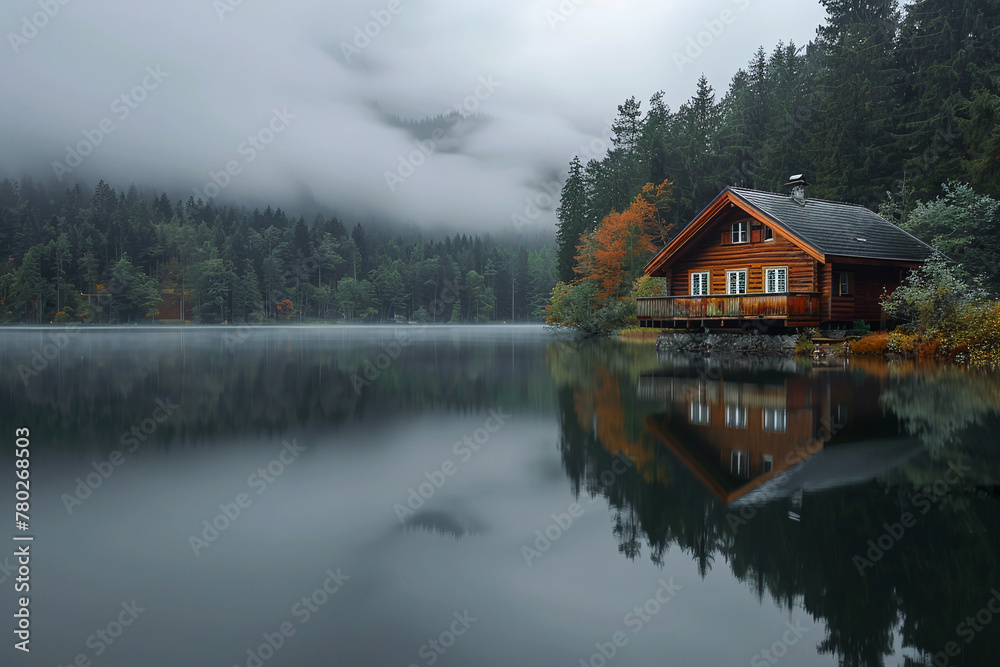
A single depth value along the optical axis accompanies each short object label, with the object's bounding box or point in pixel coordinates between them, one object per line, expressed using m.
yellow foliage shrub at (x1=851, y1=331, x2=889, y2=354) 32.31
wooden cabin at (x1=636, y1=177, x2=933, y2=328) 34.19
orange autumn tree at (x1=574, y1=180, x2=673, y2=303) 59.84
